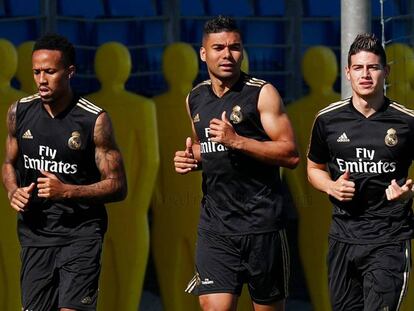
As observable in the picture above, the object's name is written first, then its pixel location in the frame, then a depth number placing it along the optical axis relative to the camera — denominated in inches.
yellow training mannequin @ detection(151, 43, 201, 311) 392.8
